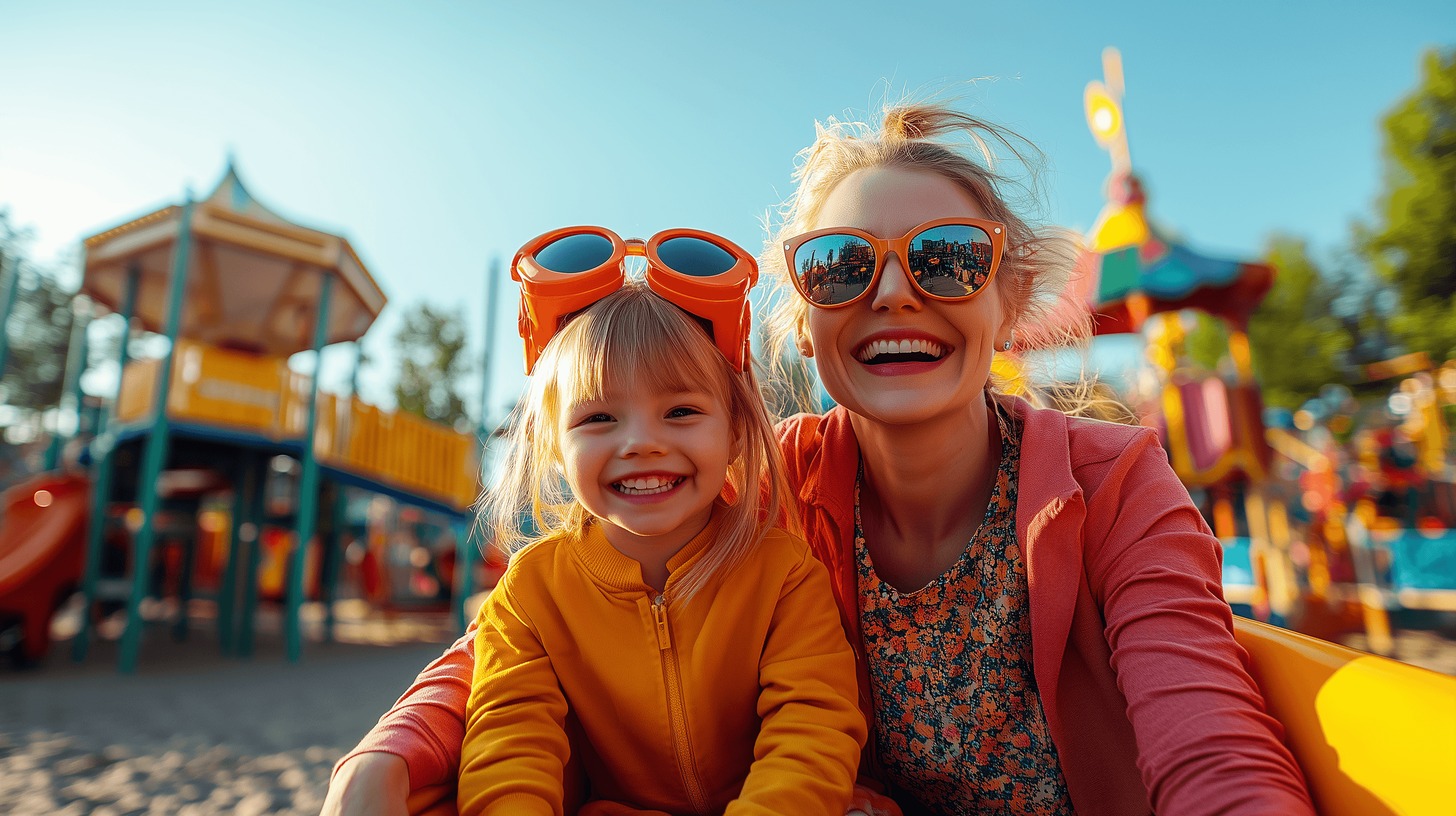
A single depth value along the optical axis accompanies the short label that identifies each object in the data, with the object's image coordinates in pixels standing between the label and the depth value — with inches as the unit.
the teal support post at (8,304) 391.2
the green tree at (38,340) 864.3
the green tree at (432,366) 896.3
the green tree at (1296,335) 876.0
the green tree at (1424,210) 673.0
